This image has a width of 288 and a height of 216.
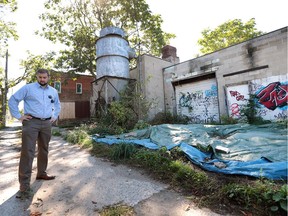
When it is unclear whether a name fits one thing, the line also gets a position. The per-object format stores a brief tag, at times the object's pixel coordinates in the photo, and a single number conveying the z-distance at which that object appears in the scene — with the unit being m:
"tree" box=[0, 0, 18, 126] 14.47
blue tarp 2.78
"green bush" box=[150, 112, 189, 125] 10.75
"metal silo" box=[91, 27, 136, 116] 10.59
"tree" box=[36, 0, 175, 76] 15.27
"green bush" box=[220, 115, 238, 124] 8.19
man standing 2.75
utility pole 21.06
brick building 20.00
